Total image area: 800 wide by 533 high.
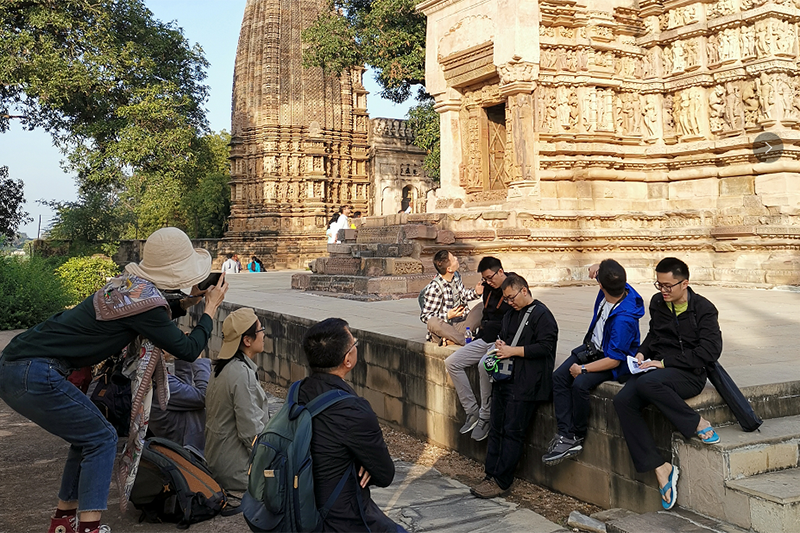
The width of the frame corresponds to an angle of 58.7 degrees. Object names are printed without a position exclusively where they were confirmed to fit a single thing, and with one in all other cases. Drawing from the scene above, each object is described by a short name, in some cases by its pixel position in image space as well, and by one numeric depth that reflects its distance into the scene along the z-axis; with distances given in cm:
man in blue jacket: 423
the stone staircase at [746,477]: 326
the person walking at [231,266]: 2228
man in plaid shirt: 578
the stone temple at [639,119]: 1152
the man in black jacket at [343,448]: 278
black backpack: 404
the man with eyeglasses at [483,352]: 514
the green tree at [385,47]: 2006
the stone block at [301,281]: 1258
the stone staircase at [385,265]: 1047
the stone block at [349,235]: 1391
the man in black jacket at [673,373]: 370
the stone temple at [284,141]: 2823
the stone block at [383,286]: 1037
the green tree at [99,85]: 1758
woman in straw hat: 340
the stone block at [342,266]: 1148
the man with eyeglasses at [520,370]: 452
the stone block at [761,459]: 355
